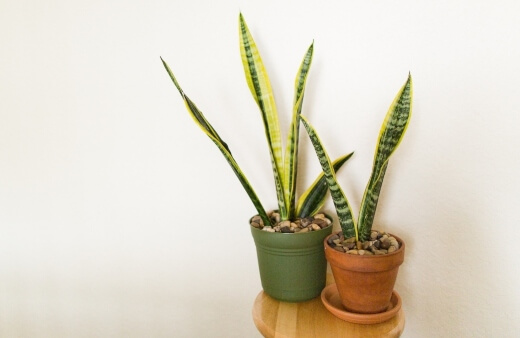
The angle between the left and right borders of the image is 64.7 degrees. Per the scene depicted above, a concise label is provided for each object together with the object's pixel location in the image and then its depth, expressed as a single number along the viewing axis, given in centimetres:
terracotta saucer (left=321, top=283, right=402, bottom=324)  86
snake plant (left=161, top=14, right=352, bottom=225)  101
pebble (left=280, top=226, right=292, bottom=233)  97
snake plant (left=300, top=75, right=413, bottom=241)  84
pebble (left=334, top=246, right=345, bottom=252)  89
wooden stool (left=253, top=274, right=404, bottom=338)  85
